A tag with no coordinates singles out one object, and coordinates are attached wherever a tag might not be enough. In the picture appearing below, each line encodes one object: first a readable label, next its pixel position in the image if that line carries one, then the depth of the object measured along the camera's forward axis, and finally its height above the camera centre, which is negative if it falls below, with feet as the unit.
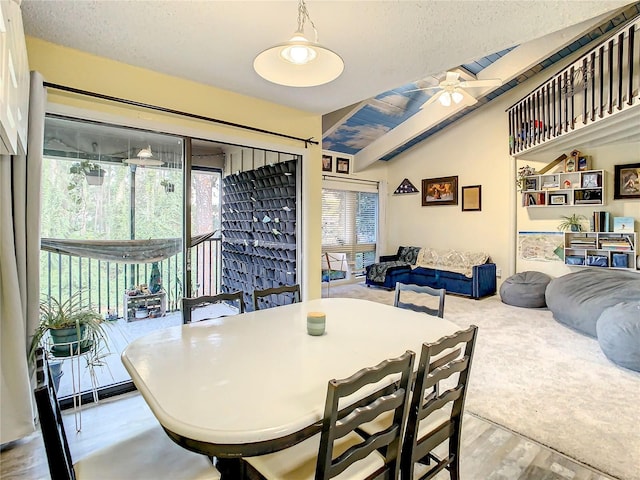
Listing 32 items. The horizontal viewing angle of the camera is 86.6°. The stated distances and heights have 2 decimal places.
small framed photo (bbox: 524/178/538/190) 18.51 +2.75
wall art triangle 24.86 +3.43
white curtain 6.54 -0.67
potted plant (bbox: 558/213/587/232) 17.31 +0.56
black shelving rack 13.87 +0.23
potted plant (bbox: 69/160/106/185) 8.80 +1.67
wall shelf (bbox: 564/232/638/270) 15.65 -0.76
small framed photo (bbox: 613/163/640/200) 15.70 +2.47
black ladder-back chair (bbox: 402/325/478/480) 4.25 -2.34
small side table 10.55 -2.20
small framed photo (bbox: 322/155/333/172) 22.76 +4.80
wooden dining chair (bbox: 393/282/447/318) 7.38 -1.48
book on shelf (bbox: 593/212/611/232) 16.28 +0.58
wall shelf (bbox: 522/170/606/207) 16.46 +2.28
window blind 23.44 +0.70
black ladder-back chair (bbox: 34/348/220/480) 3.82 -2.71
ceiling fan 13.60 +6.09
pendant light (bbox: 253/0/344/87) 5.18 +2.73
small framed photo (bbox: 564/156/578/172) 17.25 +3.57
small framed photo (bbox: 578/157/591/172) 17.01 +3.54
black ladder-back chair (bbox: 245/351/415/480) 3.32 -2.27
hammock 8.43 -0.39
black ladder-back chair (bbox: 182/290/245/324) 6.69 -1.37
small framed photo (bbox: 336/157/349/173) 23.70 +4.89
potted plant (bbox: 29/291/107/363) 6.80 -1.99
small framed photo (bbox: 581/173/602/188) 16.38 +2.63
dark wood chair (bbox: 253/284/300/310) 7.60 -1.36
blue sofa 19.03 -2.65
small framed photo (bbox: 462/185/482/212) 21.22 +2.26
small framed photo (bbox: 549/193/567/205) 17.39 +1.83
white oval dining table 3.28 -1.76
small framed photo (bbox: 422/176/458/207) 22.52 +2.95
